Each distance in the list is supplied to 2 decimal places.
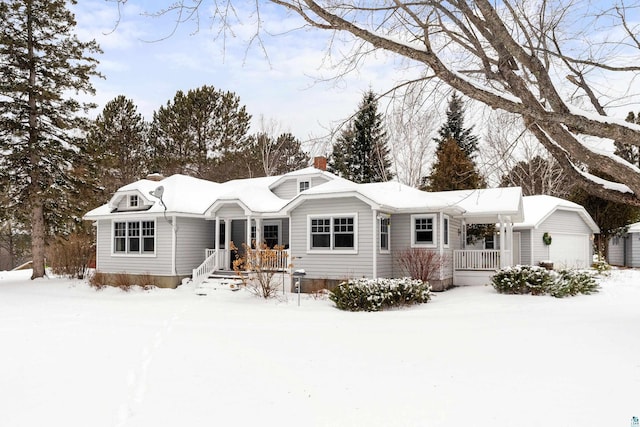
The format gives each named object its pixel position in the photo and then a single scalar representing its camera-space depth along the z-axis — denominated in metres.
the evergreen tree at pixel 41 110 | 22.34
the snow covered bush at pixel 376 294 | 13.66
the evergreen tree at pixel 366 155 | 36.44
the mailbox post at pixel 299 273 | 14.97
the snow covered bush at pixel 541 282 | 15.44
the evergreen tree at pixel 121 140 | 33.56
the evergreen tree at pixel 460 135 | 36.28
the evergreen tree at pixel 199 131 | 34.75
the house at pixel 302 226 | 17.14
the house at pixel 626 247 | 29.31
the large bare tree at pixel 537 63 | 6.89
